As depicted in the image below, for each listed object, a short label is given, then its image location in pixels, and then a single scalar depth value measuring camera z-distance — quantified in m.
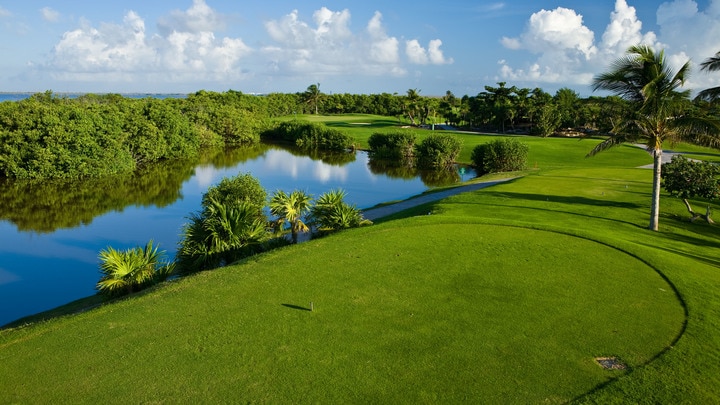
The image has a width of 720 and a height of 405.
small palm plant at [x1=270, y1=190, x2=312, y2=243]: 23.92
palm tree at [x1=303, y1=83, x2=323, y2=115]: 158.25
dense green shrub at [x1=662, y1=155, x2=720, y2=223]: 24.19
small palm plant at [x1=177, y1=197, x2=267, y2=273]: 19.91
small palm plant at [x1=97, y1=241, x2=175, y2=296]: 17.06
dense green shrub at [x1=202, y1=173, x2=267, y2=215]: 28.86
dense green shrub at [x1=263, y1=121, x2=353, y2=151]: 87.44
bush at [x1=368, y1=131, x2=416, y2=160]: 73.94
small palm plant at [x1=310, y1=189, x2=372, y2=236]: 22.56
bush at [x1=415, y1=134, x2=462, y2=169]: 66.69
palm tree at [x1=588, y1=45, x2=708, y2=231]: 20.05
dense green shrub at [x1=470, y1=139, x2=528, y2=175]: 57.38
